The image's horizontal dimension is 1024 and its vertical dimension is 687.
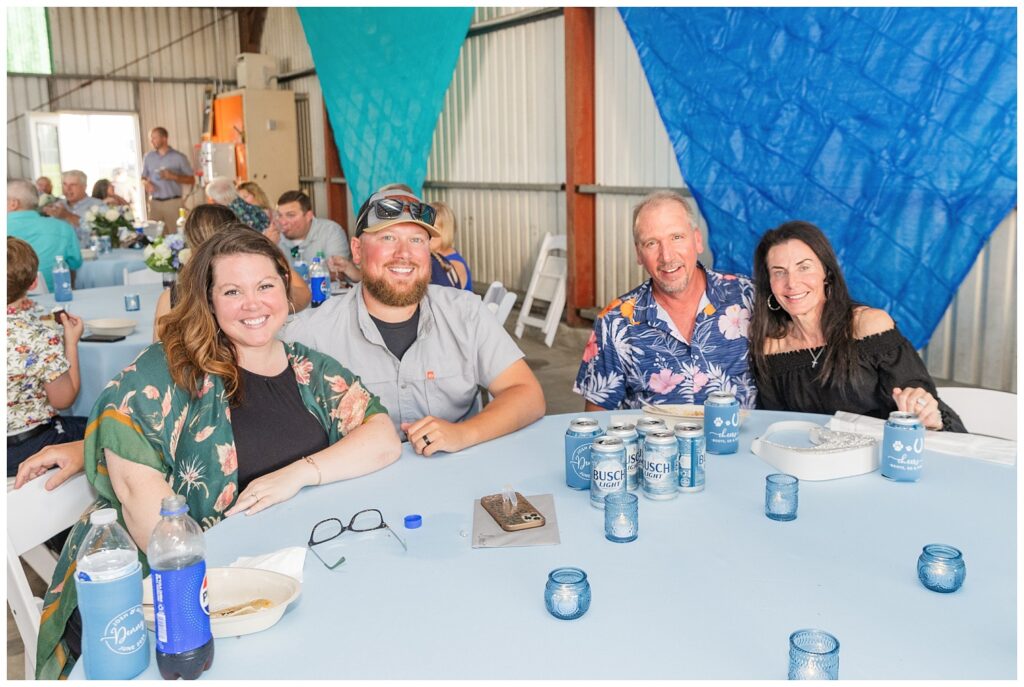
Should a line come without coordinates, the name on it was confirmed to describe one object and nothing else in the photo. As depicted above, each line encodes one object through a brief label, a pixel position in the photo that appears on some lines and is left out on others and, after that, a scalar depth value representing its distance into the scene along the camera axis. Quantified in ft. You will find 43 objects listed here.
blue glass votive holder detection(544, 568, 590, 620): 4.12
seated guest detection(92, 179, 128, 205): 30.09
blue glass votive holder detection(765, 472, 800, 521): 5.25
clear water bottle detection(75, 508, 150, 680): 3.67
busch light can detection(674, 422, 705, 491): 5.70
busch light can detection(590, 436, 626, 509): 5.44
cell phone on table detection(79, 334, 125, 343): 11.76
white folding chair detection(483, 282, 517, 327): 13.06
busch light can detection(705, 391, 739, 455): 6.52
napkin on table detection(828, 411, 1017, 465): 6.28
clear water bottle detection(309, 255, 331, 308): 14.46
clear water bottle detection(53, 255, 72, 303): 14.56
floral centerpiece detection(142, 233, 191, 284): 15.21
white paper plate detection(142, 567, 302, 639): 4.05
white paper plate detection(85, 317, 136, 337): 12.06
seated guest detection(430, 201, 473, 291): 13.87
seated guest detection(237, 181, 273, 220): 22.24
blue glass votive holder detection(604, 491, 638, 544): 4.98
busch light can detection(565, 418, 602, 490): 5.90
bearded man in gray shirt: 8.21
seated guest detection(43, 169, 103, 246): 24.72
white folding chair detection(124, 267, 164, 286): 17.79
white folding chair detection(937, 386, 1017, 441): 7.62
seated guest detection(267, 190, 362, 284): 19.21
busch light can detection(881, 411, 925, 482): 5.80
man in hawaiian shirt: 8.58
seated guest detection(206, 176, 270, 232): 18.81
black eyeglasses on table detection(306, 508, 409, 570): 5.23
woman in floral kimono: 5.63
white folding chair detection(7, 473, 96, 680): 5.32
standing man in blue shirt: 35.99
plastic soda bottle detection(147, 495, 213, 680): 3.71
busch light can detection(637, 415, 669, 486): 5.63
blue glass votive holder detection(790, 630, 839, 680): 3.55
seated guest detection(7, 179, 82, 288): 17.87
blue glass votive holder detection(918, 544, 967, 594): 4.33
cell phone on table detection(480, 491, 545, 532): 5.24
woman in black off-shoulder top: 7.89
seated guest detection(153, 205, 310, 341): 13.20
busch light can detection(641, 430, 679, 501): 5.53
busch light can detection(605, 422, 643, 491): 5.82
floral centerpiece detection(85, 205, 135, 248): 23.20
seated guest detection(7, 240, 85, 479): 9.41
